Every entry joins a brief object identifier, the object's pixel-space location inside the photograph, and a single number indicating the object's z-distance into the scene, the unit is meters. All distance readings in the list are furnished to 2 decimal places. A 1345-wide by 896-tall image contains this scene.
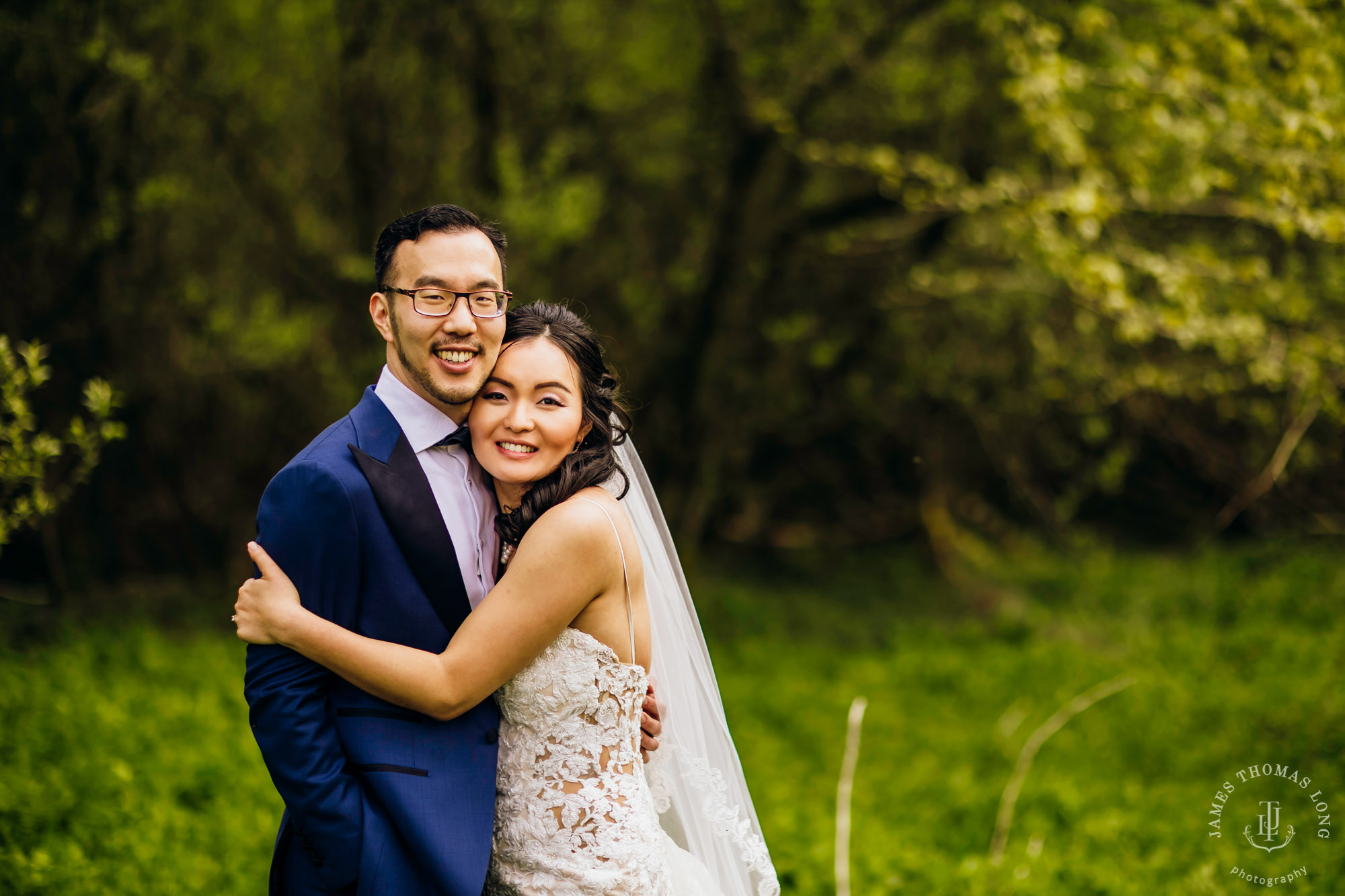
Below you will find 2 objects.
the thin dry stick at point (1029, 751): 4.97
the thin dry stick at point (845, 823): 4.12
